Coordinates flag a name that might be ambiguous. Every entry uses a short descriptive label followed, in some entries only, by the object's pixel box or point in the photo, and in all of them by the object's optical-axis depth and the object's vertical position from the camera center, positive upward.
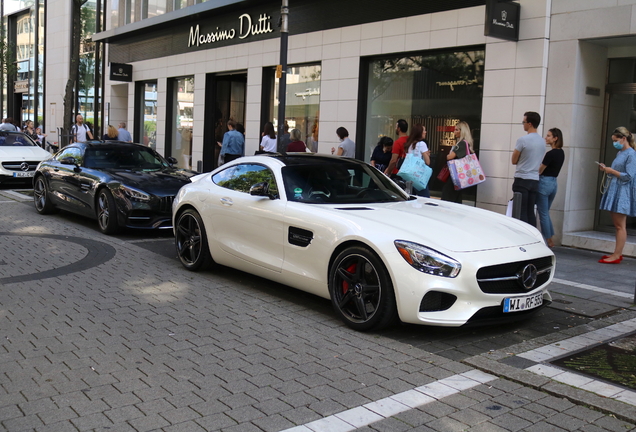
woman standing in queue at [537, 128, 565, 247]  9.78 -0.29
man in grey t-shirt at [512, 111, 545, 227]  9.41 -0.07
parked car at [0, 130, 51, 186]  16.92 -0.69
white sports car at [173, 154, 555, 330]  5.16 -0.82
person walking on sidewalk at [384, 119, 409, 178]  11.41 -0.06
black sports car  10.01 -0.76
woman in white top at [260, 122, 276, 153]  15.02 +0.14
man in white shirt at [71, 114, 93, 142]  19.64 +0.15
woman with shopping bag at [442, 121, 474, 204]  10.84 +0.21
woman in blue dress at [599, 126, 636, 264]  8.83 -0.35
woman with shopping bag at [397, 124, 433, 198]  10.54 -0.21
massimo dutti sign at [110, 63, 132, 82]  23.16 +2.36
